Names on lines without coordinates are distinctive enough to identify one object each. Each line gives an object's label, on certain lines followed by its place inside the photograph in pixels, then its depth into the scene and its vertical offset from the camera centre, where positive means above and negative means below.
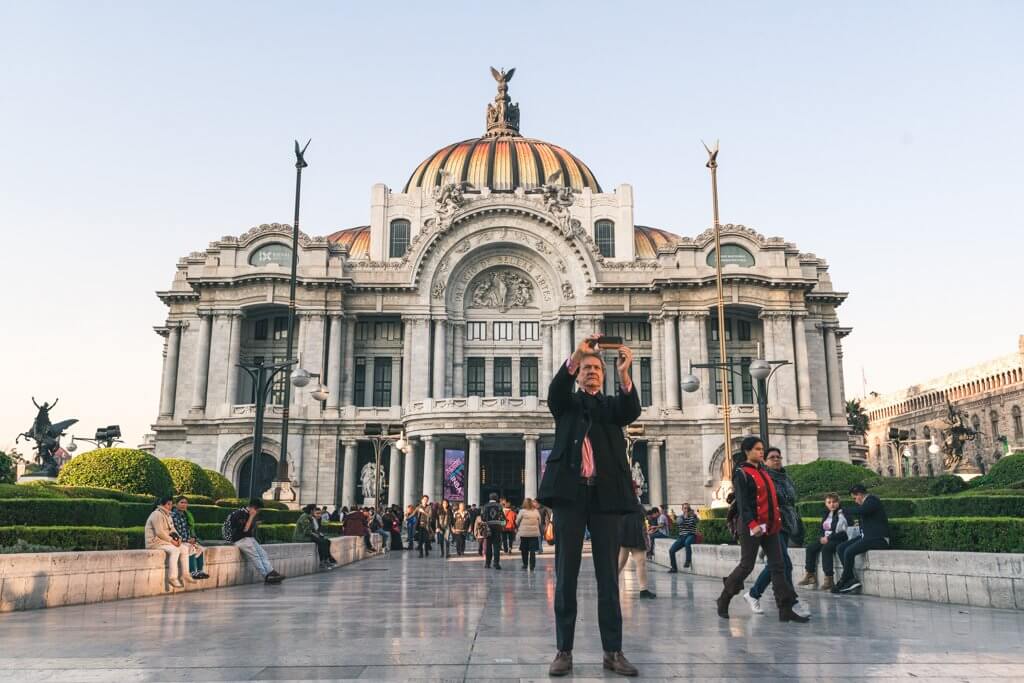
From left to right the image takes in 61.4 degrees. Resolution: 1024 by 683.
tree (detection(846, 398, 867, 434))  84.44 +8.28
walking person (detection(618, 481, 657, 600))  10.62 -0.65
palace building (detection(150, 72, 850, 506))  52.81 +10.64
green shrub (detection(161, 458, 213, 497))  30.27 +0.90
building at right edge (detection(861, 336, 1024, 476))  81.19 +9.59
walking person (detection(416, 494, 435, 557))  29.92 -0.81
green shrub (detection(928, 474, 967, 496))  26.03 +0.48
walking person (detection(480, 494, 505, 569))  21.64 -0.81
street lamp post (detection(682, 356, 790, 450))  26.92 +4.01
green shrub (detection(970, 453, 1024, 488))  24.23 +0.80
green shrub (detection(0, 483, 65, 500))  16.55 +0.23
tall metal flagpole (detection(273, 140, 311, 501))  35.00 +7.91
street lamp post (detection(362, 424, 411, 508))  41.94 +3.67
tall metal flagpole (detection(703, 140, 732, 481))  35.06 +7.44
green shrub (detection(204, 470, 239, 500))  35.69 +0.71
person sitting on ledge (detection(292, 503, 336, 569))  22.14 -0.85
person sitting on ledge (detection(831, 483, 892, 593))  13.52 -0.56
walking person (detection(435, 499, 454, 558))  28.44 -0.73
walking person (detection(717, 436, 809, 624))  9.83 -0.19
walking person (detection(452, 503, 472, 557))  28.69 -0.87
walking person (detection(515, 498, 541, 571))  20.11 -0.67
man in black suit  6.43 +0.15
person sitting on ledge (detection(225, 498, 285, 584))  16.89 -0.73
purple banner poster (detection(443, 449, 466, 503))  48.59 +1.52
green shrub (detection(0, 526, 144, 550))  13.81 -0.56
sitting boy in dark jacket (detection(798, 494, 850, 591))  14.22 -0.70
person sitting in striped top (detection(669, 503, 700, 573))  20.48 -0.81
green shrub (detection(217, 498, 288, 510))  29.49 -0.04
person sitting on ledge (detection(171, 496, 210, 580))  14.98 -0.57
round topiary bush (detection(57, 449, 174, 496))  24.25 +0.87
